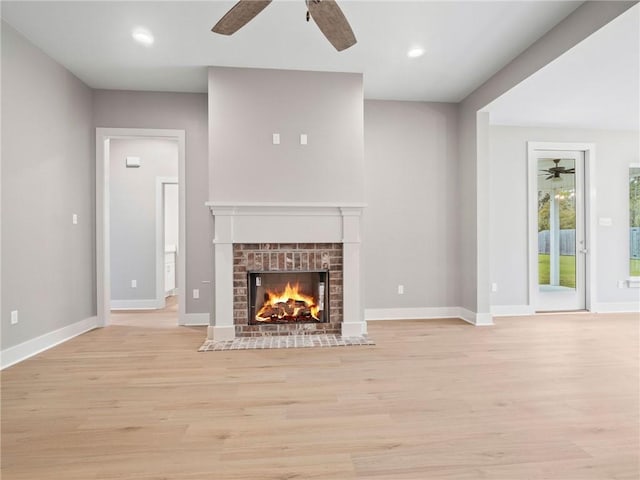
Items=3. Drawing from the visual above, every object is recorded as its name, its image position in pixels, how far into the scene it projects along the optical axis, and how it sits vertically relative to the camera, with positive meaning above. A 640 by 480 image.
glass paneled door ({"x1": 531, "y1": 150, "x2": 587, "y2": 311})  5.15 +0.12
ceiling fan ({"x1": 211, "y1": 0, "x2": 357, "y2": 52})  1.98 +1.27
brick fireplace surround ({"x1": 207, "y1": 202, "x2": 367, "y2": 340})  3.73 -0.15
